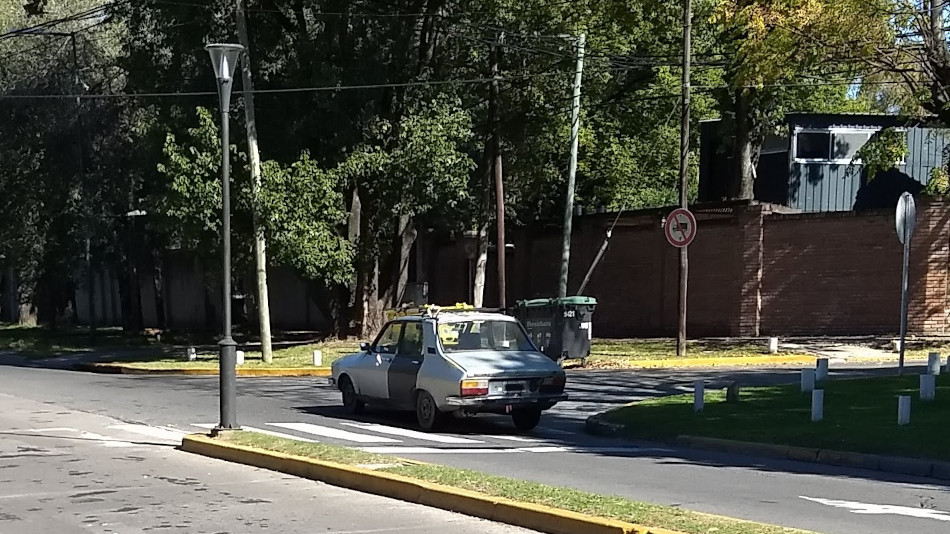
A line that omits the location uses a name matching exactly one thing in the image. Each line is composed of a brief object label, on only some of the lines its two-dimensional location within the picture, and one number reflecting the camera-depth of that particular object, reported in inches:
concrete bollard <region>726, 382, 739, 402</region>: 619.5
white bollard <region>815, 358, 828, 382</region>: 687.1
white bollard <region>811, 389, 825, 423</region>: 532.7
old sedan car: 560.7
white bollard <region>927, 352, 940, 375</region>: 681.0
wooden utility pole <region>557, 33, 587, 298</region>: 1103.0
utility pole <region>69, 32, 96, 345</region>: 1413.6
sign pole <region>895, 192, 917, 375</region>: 719.1
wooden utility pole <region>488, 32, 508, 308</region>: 1168.8
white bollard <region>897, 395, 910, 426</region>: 502.3
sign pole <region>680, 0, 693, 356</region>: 991.6
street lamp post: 523.2
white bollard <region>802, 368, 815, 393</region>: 637.3
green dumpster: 956.0
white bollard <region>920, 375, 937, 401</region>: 577.3
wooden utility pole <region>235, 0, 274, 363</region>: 1053.8
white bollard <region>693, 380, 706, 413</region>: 584.3
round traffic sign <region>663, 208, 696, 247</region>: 951.0
